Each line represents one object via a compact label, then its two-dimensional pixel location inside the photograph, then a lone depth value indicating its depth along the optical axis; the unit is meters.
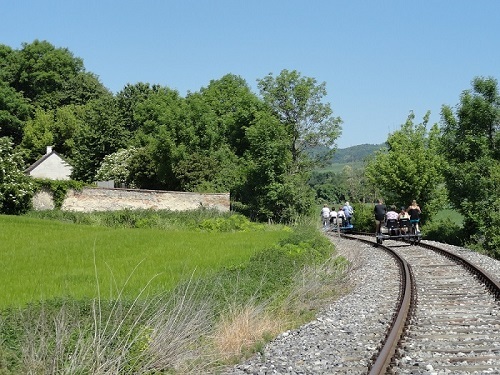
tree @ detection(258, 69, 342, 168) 69.81
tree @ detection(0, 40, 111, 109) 89.44
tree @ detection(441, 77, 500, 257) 34.50
